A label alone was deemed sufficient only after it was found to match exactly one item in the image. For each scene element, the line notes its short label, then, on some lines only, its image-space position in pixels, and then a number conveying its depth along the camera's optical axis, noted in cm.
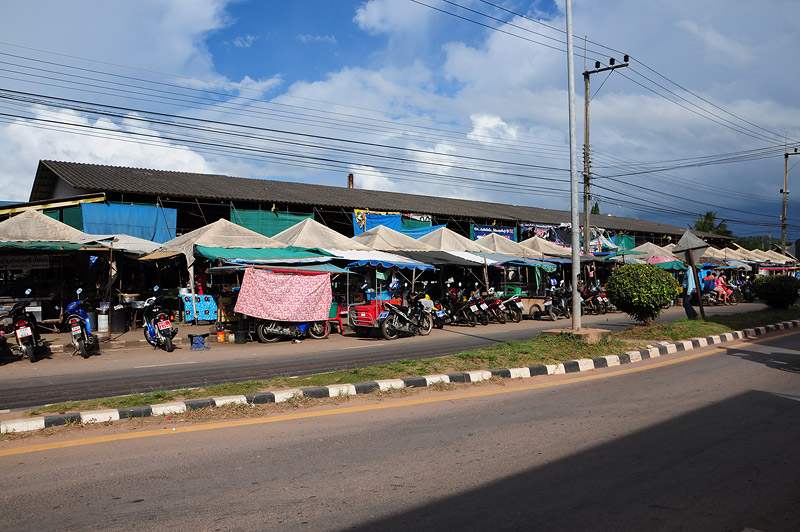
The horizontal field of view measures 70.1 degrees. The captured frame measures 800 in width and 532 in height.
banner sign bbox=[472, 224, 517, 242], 3334
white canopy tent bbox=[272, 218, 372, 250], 2088
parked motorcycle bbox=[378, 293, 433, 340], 1543
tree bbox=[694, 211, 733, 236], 6406
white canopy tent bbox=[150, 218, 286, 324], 1830
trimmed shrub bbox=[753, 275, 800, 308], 1864
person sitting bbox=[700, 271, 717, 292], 3051
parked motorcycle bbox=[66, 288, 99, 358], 1169
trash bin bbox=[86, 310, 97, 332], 1549
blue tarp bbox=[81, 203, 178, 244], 2130
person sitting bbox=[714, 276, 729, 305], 3095
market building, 2169
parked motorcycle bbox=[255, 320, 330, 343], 1444
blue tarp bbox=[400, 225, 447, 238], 2898
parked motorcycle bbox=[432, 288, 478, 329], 1905
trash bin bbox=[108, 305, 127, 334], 1620
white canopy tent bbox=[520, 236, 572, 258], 2888
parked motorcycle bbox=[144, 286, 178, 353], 1278
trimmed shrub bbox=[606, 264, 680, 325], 1309
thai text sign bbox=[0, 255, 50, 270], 1759
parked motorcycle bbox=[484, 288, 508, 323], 1991
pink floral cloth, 1409
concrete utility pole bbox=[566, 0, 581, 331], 1193
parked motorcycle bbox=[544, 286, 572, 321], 2161
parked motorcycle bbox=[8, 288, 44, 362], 1121
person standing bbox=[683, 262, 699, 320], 1658
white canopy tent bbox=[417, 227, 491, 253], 2531
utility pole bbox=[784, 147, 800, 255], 4659
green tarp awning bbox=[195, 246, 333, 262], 1738
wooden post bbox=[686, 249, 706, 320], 1530
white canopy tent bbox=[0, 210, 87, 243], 1612
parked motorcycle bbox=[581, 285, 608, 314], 2397
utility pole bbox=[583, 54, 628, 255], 2472
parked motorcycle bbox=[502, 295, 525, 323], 2091
